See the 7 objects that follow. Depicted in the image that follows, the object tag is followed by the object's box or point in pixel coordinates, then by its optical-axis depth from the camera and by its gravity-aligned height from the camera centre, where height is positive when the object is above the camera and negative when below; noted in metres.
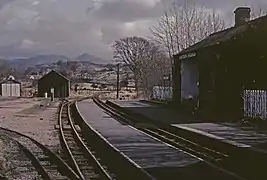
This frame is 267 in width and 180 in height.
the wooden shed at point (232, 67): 26.44 +0.94
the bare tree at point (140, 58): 71.16 +4.48
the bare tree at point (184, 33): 58.81 +5.64
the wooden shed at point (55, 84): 86.12 +0.36
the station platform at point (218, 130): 16.31 -1.58
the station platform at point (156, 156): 11.94 -1.85
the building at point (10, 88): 96.31 -0.28
